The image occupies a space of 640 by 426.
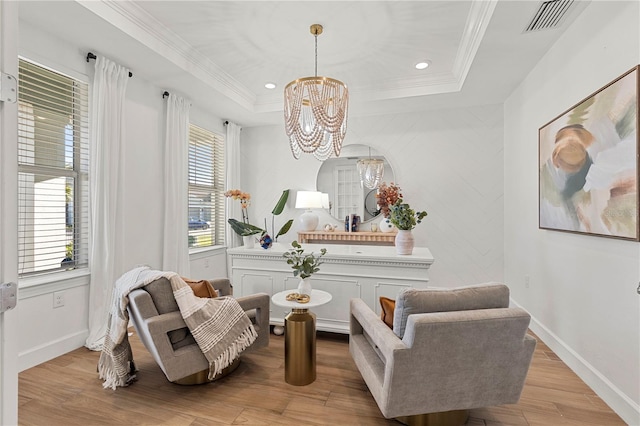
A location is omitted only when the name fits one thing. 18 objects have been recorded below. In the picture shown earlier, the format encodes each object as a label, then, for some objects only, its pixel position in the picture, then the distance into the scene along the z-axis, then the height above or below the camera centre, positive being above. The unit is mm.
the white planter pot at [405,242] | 2803 -243
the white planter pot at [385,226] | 4447 -161
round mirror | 4805 +481
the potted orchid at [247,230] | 3256 -171
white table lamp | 4645 +134
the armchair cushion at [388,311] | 1888 -580
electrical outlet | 2680 -729
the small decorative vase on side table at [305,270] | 2334 -413
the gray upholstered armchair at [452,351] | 1532 -675
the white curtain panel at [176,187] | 3775 +328
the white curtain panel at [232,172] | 5109 +689
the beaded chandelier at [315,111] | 2756 +939
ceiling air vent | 2221 +1485
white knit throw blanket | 2064 -771
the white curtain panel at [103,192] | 2924 +204
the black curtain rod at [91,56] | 2891 +1439
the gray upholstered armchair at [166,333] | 1950 -759
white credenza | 2768 -567
